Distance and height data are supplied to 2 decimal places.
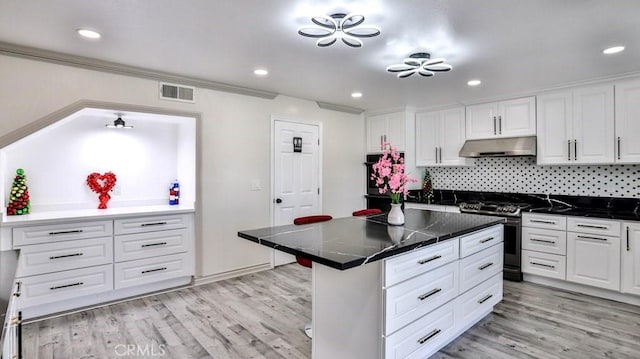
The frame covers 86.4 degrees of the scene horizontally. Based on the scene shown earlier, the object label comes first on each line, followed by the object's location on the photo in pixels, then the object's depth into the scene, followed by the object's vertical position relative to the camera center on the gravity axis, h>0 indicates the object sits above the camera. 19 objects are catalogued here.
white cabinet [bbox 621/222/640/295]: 3.37 -0.83
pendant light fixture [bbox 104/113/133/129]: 3.85 +0.62
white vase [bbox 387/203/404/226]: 2.75 -0.32
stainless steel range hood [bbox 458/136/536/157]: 4.19 +0.37
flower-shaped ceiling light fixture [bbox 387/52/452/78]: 2.92 +0.98
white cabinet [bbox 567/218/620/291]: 3.49 -0.82
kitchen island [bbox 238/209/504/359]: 1.96 -0.69
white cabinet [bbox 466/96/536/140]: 4.28 +0.76
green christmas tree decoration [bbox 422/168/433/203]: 5.40 -0.21
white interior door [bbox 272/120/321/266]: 4.70 +0.04
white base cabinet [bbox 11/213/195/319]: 3.00 -0.81
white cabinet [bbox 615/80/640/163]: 3.56 +0.57
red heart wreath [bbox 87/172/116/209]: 3.80 -0.08
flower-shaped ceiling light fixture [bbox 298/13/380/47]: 2.21 +0.99
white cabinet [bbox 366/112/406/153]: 5.36 +0.74
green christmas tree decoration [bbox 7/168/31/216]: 3.31 -0.19
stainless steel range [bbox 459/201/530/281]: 4.13 -0.73
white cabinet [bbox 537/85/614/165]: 3.73 +0.57
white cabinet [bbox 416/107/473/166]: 4.96 +0.58
